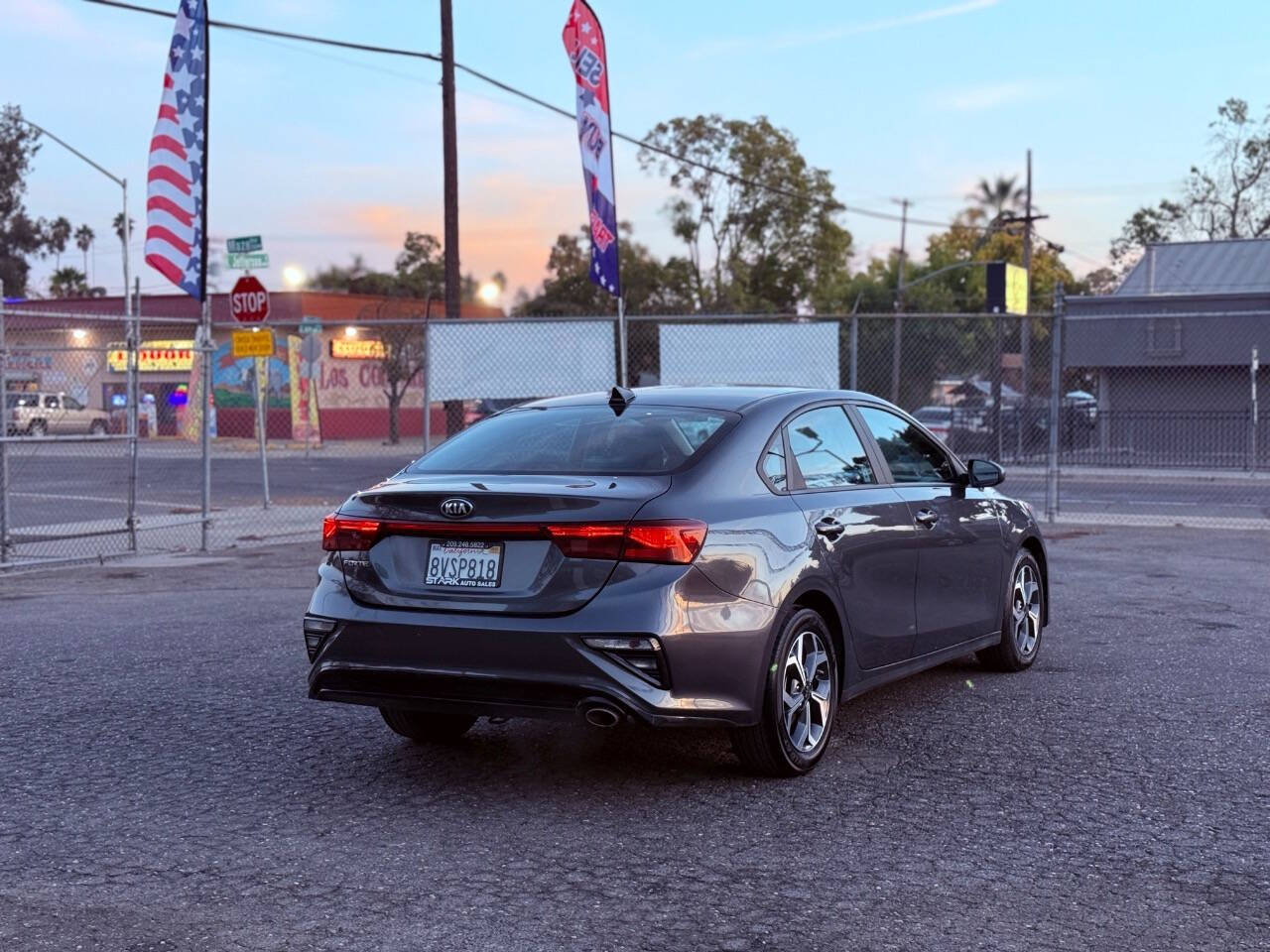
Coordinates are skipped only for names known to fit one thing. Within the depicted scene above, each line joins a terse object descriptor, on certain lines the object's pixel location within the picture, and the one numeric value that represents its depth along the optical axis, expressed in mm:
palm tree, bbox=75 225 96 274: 108688
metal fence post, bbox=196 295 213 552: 14641
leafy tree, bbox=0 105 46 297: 70188
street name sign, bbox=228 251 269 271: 19484
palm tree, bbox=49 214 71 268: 72438
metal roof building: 21609
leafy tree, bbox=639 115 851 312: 63656
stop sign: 18188
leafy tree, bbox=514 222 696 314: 65812
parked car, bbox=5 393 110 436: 13875
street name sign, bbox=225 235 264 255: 19836
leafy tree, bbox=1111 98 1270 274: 61281
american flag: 15086
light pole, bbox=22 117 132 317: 36375
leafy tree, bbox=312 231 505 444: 31316
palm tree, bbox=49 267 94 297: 92312
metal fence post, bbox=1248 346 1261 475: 20520
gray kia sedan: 5273
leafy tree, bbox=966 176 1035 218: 95312
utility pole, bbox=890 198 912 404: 57794
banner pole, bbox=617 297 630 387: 15859
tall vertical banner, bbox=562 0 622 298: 16891
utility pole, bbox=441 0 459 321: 22453
